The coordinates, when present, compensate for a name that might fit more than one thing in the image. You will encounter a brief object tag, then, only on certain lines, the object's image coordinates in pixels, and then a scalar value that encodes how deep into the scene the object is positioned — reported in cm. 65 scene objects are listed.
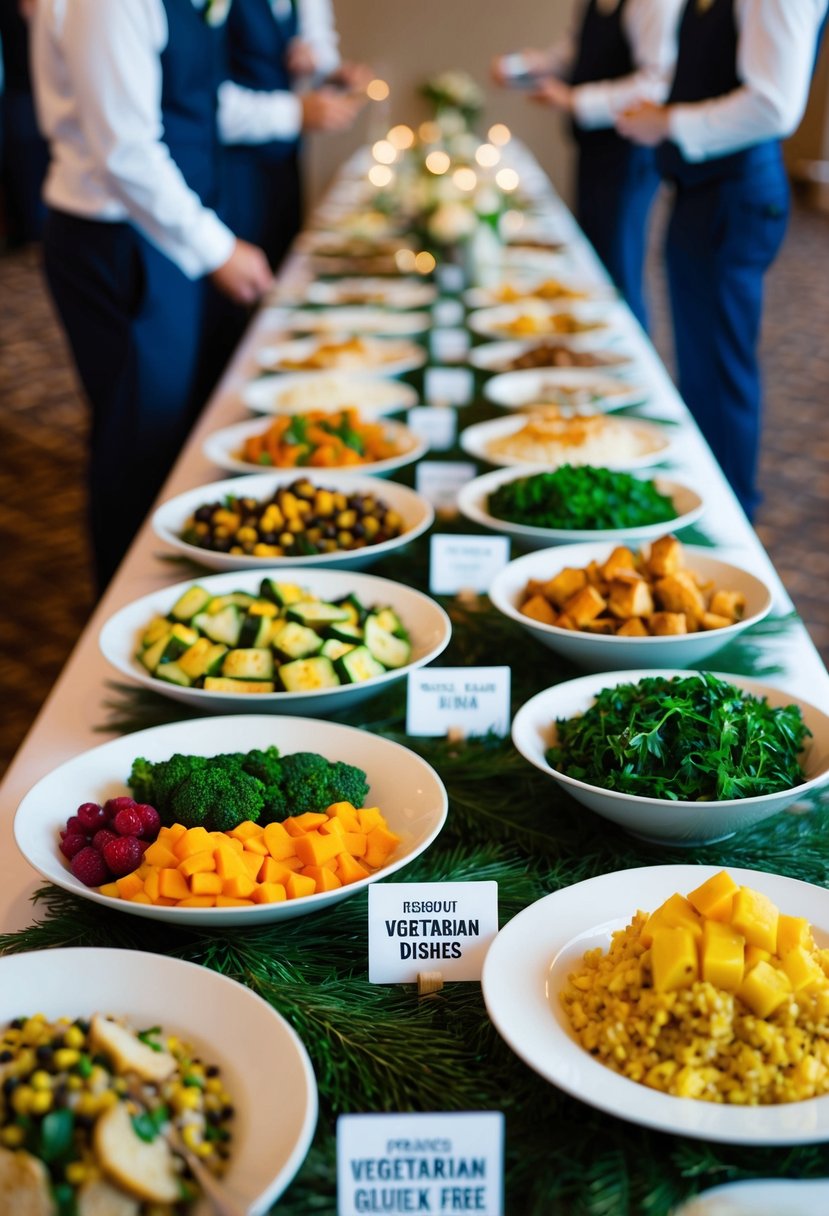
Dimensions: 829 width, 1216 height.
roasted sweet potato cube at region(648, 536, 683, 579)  131
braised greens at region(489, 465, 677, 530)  152
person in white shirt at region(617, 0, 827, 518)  253
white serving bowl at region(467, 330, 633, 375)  248
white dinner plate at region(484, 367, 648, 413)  216
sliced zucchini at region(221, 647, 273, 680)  119
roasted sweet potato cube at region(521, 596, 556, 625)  129
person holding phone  391
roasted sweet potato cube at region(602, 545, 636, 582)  131
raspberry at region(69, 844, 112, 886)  89
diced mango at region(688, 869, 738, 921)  76
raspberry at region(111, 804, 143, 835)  92
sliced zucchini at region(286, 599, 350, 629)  126
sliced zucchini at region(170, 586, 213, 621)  128
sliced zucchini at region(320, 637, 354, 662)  119
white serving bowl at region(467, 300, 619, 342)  271
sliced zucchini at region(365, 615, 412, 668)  123
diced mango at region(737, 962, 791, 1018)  71
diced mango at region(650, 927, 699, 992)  72
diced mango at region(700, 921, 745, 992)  72
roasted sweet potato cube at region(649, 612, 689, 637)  122
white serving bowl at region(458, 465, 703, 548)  149
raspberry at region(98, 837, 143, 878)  89
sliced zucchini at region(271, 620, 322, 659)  121
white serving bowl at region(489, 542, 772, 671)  120
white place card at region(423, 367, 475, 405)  226
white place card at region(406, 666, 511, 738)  117
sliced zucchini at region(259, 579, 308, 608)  130
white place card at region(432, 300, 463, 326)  289
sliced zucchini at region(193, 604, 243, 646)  125
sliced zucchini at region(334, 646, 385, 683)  116
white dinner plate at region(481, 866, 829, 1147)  66
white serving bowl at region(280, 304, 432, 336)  277
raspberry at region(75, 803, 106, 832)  93
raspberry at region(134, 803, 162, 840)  92
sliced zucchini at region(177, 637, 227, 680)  119
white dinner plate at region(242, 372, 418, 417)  212
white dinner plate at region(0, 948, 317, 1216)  66
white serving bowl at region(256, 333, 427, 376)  237
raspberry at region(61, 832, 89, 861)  91
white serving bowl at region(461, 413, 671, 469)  180
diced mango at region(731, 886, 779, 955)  74
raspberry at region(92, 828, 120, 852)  91
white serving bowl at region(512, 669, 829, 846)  92
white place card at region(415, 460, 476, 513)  177
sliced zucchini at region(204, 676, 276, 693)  117
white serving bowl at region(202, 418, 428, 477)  177
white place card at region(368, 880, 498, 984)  85
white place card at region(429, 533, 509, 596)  146
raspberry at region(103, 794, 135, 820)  93
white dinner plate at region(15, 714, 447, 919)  85
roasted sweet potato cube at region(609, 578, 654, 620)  125
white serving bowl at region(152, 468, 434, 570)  145
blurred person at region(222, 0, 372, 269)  358
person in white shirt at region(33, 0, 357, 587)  204
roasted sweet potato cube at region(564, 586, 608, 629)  125
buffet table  70
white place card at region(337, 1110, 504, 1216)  65
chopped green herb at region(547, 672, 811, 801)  96
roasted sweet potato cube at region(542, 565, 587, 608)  131
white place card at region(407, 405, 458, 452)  198
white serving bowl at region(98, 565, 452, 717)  115
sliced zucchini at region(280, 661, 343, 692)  117
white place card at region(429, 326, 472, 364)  255
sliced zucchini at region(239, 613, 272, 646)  123
